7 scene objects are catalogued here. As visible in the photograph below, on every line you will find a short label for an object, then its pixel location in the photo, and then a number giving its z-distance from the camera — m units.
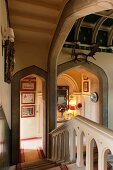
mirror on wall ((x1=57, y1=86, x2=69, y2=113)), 5.35
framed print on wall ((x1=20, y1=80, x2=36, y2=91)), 5.33
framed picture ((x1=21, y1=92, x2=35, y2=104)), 5.35
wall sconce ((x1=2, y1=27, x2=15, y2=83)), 1.99
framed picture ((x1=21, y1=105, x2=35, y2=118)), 5.32
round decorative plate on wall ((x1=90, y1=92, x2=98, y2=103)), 4.09
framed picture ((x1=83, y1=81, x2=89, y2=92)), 4.88
